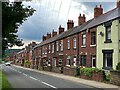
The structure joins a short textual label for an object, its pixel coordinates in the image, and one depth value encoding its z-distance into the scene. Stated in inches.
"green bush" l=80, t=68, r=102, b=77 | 603.9
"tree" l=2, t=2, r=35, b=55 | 267.4
